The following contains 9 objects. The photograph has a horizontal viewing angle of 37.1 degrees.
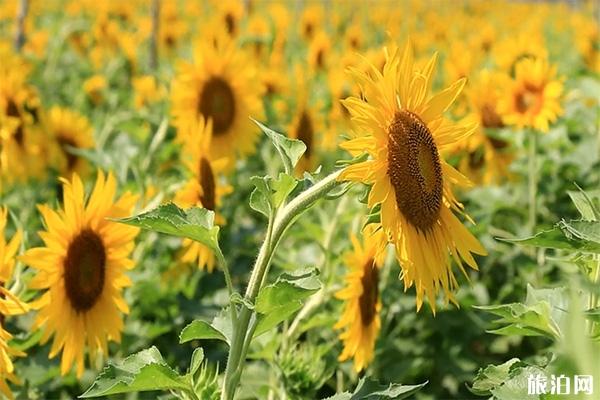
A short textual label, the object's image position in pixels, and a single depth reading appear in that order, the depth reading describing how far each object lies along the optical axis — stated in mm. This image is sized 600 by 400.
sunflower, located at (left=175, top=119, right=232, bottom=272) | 2135
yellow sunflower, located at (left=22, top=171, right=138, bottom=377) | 1640
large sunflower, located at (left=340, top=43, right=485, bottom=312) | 1250
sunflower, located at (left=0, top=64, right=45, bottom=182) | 2715
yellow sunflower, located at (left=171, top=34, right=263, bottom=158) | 2949
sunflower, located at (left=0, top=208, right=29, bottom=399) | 1351
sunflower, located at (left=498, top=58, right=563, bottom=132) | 2869
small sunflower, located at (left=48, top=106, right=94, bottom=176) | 3010
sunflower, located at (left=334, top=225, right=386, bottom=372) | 1821
